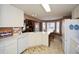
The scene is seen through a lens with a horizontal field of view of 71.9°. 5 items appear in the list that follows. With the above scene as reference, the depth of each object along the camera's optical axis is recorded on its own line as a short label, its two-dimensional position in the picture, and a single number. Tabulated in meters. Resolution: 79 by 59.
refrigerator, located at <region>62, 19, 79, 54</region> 2.00
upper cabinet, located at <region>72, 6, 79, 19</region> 1.89
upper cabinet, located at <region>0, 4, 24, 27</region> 1.45
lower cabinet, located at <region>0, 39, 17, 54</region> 1.40
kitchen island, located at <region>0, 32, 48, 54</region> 1.47
